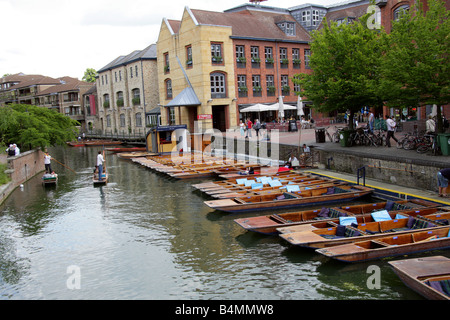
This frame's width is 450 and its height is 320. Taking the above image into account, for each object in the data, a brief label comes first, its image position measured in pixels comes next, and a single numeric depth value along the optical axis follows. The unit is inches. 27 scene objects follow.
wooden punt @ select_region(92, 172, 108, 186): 927.0
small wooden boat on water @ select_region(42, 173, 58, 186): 944.3
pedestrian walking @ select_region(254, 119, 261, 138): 1221.9
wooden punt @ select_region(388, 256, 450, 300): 316.1
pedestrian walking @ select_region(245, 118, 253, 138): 1275.3
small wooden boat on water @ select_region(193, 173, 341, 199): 684.7
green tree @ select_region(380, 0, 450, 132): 649.0
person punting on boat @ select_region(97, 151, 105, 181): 928.3
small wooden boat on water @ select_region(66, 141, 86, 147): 2144.4
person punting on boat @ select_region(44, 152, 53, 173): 1007.0
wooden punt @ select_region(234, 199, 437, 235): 490.3
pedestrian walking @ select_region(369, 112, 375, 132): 1019.9
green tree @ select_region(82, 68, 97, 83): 3920.0
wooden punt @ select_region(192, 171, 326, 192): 744.6
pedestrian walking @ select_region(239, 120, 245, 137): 1329.8
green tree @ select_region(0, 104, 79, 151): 1100.5
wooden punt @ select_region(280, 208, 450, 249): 426.0
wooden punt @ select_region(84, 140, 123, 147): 2063.6
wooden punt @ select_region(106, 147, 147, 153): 1743.4
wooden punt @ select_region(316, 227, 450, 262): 399.9
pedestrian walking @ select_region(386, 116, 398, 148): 813.2
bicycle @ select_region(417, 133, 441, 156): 661.9
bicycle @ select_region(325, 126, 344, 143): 1012.2
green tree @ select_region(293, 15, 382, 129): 852.6
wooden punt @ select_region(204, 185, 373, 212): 614.5
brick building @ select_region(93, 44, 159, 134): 2037.4
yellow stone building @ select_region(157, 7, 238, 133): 1498.5
